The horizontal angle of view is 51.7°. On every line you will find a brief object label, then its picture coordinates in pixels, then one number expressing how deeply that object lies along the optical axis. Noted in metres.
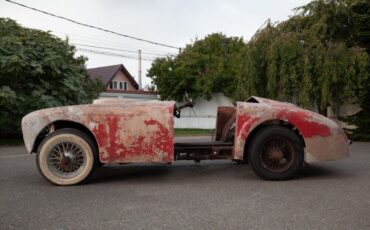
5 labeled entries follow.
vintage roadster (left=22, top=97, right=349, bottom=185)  5.86
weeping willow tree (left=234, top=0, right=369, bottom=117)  13.16
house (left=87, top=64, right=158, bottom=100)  43.53
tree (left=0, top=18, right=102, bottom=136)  12.16
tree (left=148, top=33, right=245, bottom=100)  22.19
